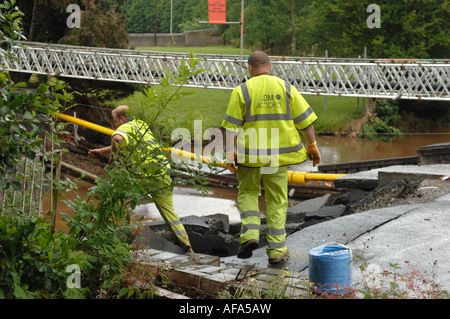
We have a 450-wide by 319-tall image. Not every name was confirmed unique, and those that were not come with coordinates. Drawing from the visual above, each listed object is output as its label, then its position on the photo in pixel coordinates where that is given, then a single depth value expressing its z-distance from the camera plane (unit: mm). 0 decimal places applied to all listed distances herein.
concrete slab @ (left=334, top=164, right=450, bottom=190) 11641
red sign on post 27908
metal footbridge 25750
